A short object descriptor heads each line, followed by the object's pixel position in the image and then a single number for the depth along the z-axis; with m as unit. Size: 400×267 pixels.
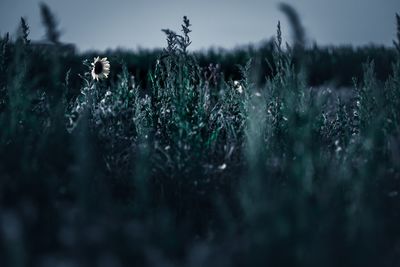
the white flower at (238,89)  3.62
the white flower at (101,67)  4.35
